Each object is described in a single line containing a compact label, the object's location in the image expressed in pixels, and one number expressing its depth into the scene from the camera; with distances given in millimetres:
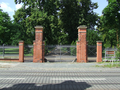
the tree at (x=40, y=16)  27344
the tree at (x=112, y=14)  21295
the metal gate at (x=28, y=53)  15836
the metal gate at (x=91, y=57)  19375
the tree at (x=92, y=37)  24438
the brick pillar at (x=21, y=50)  15125
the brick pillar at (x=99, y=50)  15461
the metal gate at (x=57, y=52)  15812
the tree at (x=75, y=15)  30955
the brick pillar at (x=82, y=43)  15008
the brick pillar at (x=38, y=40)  14836
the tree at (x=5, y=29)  36906
